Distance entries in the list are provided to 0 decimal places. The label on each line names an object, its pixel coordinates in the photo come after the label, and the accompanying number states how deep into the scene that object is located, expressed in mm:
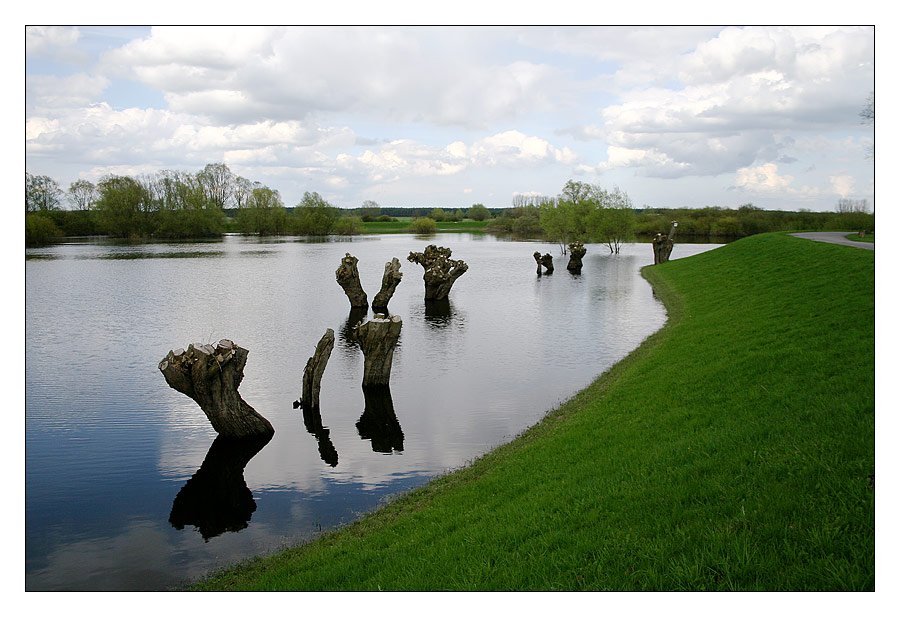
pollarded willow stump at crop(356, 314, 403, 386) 16031
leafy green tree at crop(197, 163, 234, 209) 91875
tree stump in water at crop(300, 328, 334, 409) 14547
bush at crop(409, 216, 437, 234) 125438
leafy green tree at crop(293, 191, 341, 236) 116438
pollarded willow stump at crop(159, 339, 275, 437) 11797
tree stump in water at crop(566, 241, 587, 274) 50344
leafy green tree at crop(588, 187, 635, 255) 70688
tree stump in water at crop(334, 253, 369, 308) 29312
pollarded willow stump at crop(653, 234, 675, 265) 52125
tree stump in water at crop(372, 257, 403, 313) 29359
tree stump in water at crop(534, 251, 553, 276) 48062
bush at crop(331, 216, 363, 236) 119838
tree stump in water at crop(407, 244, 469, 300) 33062
